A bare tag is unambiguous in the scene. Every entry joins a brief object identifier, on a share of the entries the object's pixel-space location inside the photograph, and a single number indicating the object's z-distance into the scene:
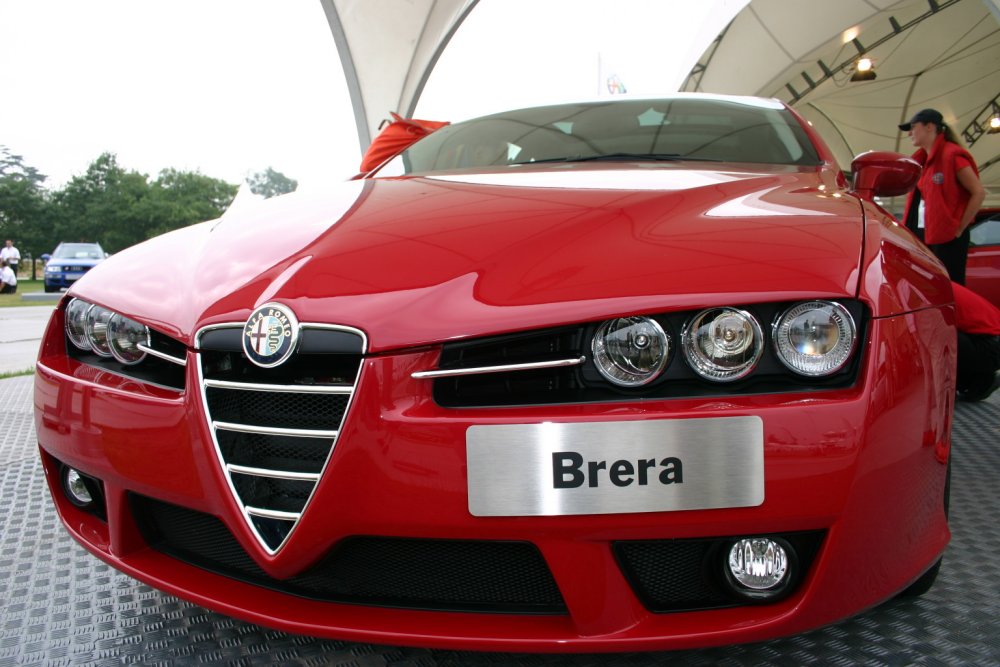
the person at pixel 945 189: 3.78
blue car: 18.12
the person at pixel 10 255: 18.98
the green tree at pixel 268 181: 80.52
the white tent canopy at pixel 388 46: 19.64
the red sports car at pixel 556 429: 1.05
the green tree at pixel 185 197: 46.62
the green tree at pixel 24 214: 38.09
